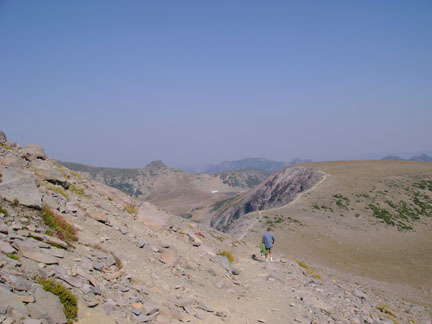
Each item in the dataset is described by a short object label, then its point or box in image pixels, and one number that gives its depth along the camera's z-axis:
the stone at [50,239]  9.02
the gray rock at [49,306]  6.18
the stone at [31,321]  5.65
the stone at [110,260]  9.97
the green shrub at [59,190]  14.55
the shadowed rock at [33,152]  17.70
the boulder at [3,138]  18.67
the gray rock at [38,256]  7.84
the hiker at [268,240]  19.38
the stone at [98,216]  13.74
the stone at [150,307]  8.48
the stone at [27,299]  6.19
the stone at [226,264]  16.09
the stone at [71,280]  7.80
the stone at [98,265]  9.30
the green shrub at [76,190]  16.59
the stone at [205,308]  10.35
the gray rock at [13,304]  5.75
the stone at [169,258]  12.77
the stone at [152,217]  17.08
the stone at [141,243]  12.99
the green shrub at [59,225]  10.06
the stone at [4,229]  8.14
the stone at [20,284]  6.48
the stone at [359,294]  17.45
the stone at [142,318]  7.99
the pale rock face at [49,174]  15.61
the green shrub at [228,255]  18.48
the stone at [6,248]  7.47
